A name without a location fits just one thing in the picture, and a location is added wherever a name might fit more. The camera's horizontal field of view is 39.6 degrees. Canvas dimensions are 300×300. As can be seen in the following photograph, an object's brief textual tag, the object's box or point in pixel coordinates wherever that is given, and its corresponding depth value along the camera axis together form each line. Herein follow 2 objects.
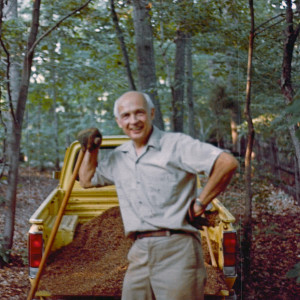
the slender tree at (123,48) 8.45
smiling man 2.32
